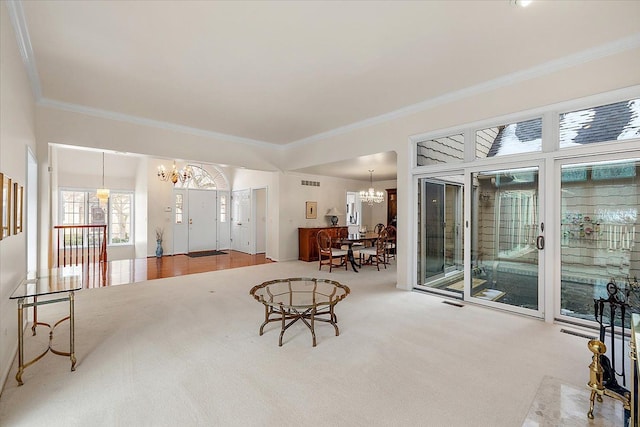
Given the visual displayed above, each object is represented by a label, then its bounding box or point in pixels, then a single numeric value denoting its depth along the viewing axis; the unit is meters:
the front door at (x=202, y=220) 9.20
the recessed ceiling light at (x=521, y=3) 2.26
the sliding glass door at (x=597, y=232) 3.01
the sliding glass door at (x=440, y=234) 4.43
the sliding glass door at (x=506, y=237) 3.60
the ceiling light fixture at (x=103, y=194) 7.91
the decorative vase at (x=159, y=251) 8.26
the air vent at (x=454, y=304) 4.01
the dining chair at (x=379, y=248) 6.35
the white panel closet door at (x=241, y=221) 9.17
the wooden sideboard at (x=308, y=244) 7.59
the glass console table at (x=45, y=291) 2.20
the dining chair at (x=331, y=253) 6.23
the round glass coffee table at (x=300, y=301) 2.85
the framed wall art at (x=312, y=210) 8.19
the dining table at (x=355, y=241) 6.40
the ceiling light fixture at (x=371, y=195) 7.97
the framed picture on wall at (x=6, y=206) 2.10
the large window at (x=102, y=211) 8.73
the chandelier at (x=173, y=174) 7.21
